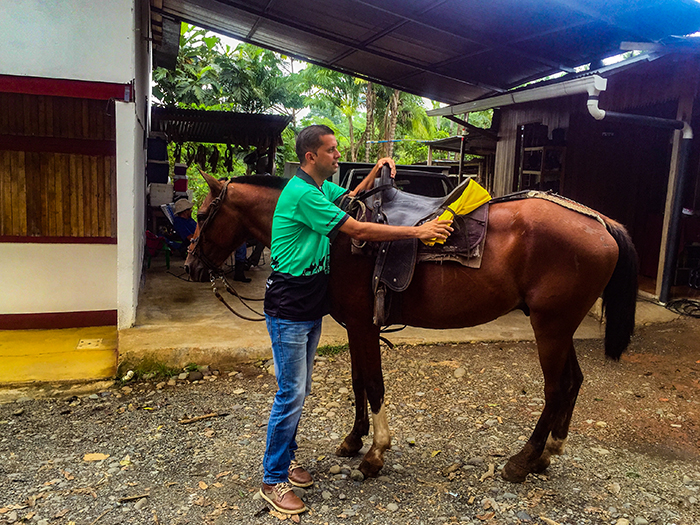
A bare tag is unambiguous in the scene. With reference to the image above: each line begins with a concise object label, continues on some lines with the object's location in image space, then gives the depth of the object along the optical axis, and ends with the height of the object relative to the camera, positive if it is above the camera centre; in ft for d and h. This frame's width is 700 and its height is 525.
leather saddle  9.36 -0.83
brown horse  9.32 -1.50
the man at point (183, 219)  28.25 -1.72
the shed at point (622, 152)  20.68 +2.84
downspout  20.22 +1.21
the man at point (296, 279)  8.39 -1.46
